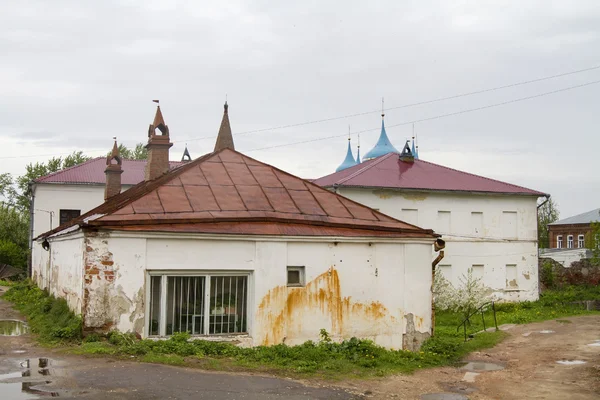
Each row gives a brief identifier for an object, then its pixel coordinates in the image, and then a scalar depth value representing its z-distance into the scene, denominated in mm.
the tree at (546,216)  72738
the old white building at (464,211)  27688
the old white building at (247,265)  11078
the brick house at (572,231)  56625
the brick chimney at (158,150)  20109
